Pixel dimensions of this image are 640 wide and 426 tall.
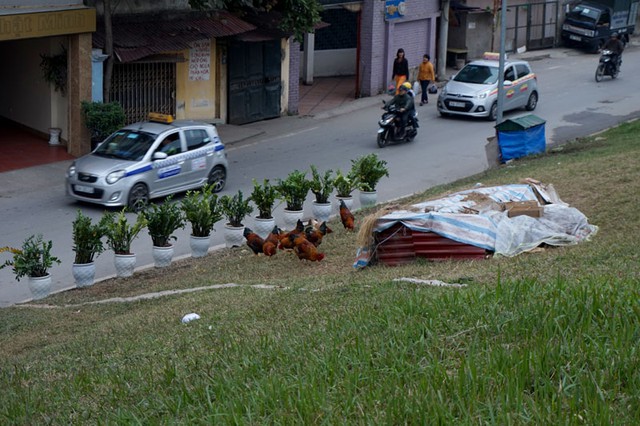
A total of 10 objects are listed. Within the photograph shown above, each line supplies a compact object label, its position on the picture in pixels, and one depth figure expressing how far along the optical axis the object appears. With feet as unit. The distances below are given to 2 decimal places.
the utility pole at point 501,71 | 77.82
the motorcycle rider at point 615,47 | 109.09
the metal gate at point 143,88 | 78.95
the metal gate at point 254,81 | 88.74
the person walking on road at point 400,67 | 99.50
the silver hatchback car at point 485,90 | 90.99
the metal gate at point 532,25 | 132.16
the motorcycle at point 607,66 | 109.60
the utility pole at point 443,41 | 115.24
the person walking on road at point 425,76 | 100.07
